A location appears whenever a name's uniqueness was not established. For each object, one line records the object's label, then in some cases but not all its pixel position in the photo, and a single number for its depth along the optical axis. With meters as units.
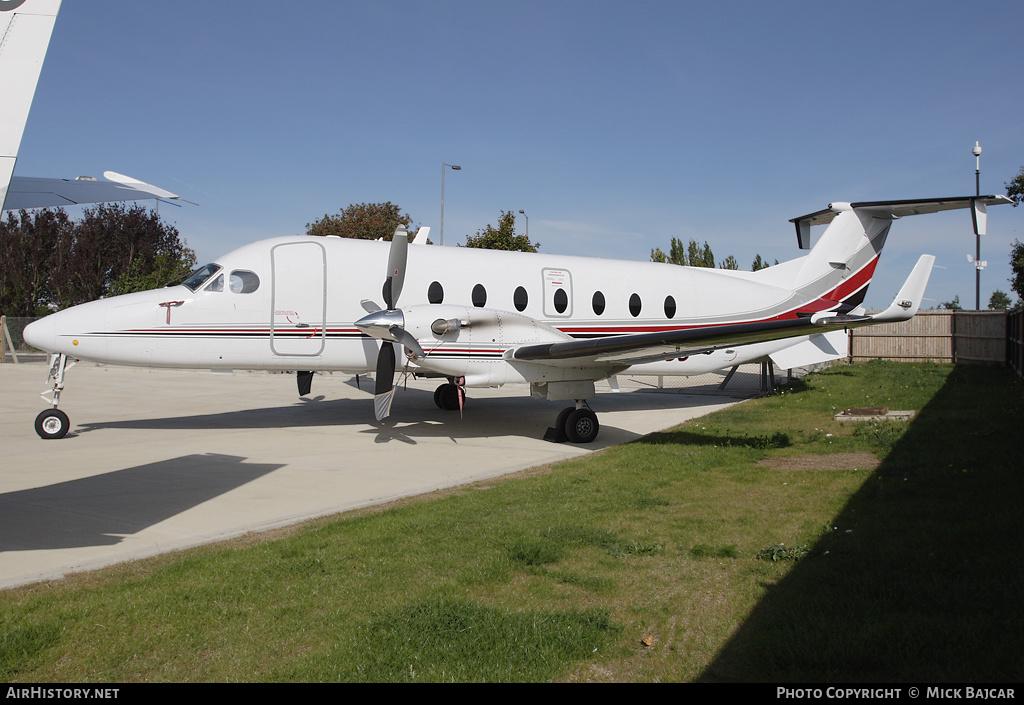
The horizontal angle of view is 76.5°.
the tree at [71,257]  36.84
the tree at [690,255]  43.66
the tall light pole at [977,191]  36.12
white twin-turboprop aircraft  10.59
